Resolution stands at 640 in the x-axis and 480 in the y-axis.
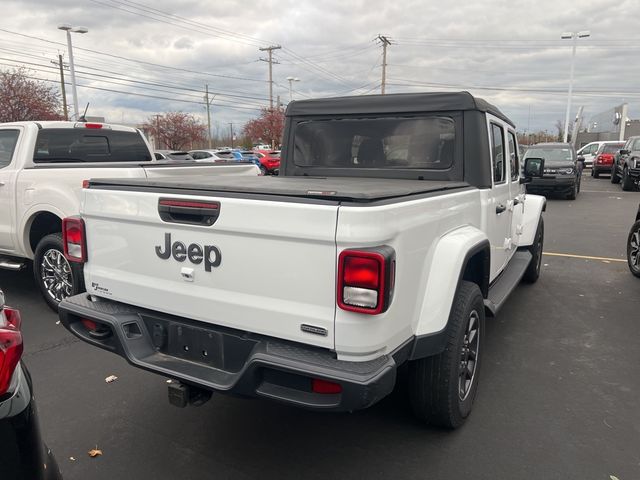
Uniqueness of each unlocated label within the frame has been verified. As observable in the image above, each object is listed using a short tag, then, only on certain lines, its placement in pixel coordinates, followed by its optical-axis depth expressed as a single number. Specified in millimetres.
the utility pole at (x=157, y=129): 55894
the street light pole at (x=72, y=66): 23125
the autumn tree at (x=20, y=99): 25188
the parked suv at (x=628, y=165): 16766
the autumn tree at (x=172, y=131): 56156
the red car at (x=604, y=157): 24125
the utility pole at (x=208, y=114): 56344
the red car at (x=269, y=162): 24103
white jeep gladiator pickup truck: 2225
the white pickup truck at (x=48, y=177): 5098
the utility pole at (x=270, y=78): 52031
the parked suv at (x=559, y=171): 15695
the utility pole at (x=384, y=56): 46419
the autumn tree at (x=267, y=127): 54594
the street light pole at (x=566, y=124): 31947
